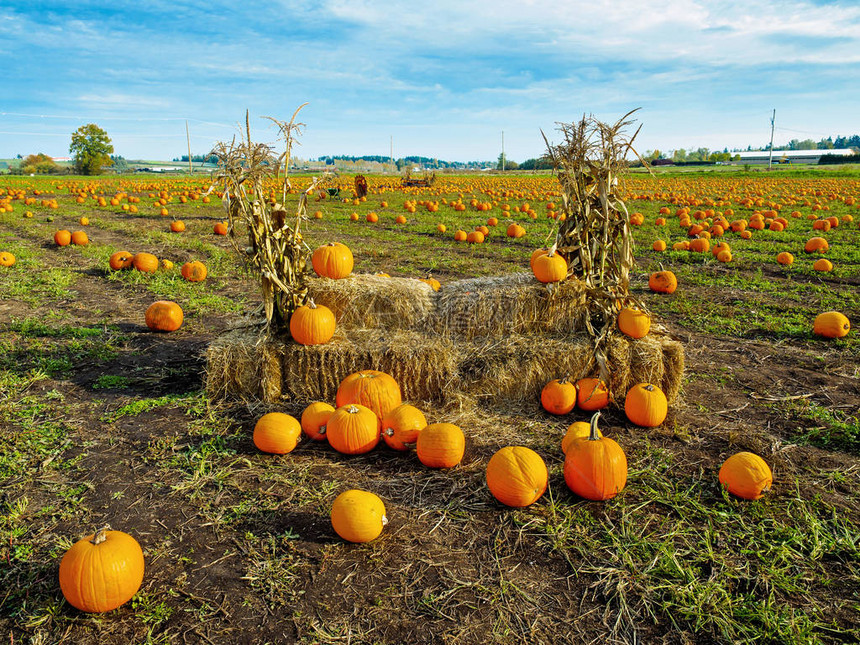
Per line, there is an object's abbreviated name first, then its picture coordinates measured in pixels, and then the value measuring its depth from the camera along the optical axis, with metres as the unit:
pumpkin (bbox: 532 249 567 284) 5.30
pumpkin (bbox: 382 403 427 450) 4.23
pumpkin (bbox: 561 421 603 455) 4.10
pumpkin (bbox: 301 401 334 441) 4.43
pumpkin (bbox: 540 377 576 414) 4.89
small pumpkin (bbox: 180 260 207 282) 9.60
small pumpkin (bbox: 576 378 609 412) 4.93
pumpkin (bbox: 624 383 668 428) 4.61
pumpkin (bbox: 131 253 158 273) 10.02
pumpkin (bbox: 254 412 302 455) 4.23
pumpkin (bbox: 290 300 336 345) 5.13
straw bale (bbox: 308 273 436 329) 5.54
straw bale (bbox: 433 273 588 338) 5.36
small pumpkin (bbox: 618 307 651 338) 5.03
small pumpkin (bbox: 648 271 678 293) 8.38
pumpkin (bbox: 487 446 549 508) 3.52
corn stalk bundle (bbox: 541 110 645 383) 4.98
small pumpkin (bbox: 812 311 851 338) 6.55
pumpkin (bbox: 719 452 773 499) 3.56
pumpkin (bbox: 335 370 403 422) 4.65
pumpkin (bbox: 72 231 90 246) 13.01
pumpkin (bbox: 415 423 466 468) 3.99
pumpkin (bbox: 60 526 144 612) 2.68
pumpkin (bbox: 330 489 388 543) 3.21
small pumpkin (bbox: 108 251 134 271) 10.07
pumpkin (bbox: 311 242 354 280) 5.64
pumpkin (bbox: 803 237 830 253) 11.56
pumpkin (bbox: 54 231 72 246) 12.67
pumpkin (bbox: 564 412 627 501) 3.57
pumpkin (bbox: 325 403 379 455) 4.18
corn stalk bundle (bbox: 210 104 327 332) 4.77
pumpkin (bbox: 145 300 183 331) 6.97
